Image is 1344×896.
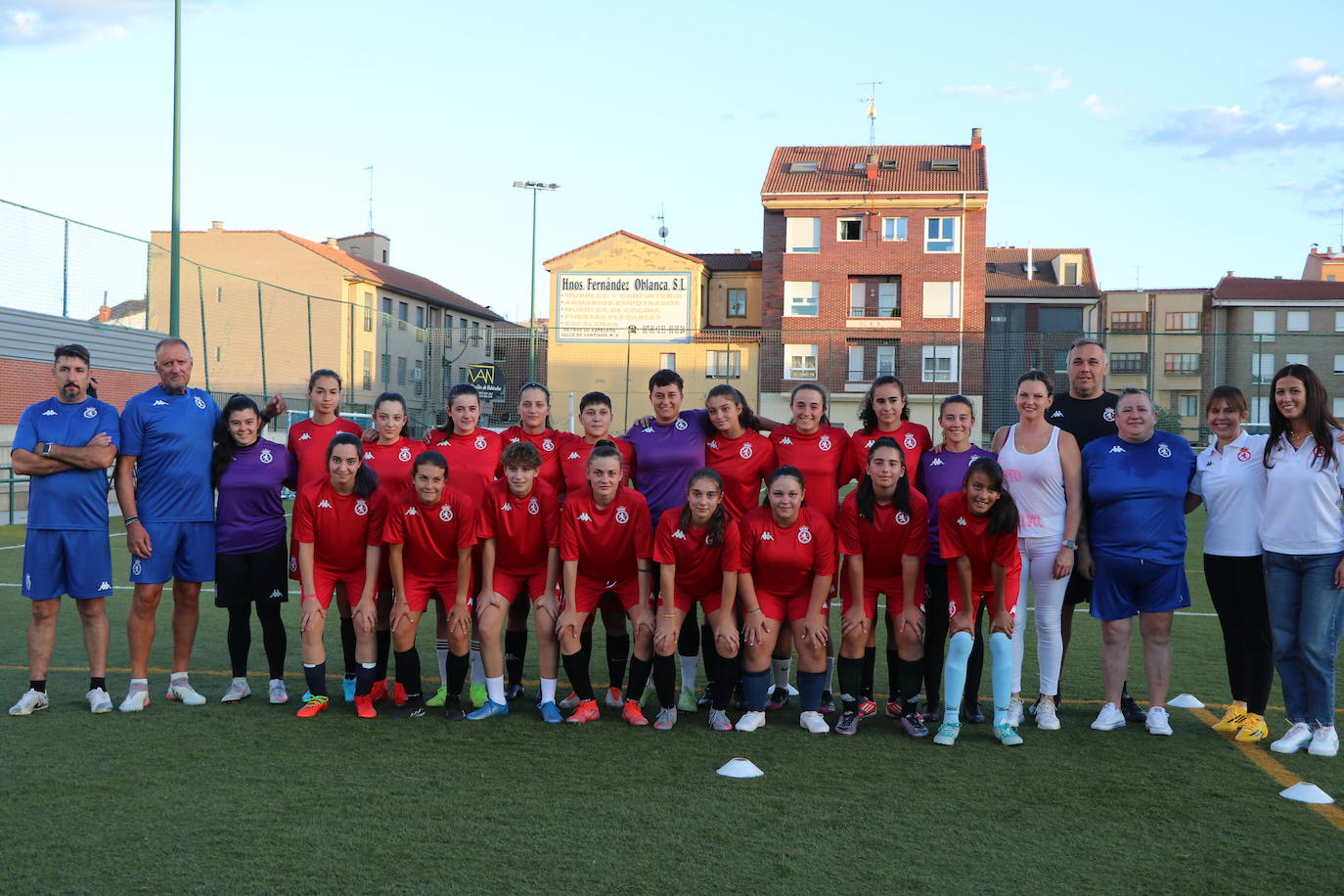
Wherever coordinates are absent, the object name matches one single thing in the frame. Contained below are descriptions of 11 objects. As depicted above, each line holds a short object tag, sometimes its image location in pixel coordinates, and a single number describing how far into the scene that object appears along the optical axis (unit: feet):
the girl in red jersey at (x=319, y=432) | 18.81
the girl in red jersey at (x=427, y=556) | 17.56
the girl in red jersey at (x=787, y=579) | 17.07
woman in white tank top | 17.35
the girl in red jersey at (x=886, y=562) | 16.88
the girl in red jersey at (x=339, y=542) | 17.67
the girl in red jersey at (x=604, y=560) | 17.43
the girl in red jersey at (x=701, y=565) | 16.97
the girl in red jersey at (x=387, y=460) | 18.62
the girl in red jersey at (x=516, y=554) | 17.65
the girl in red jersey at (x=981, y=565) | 16.26
